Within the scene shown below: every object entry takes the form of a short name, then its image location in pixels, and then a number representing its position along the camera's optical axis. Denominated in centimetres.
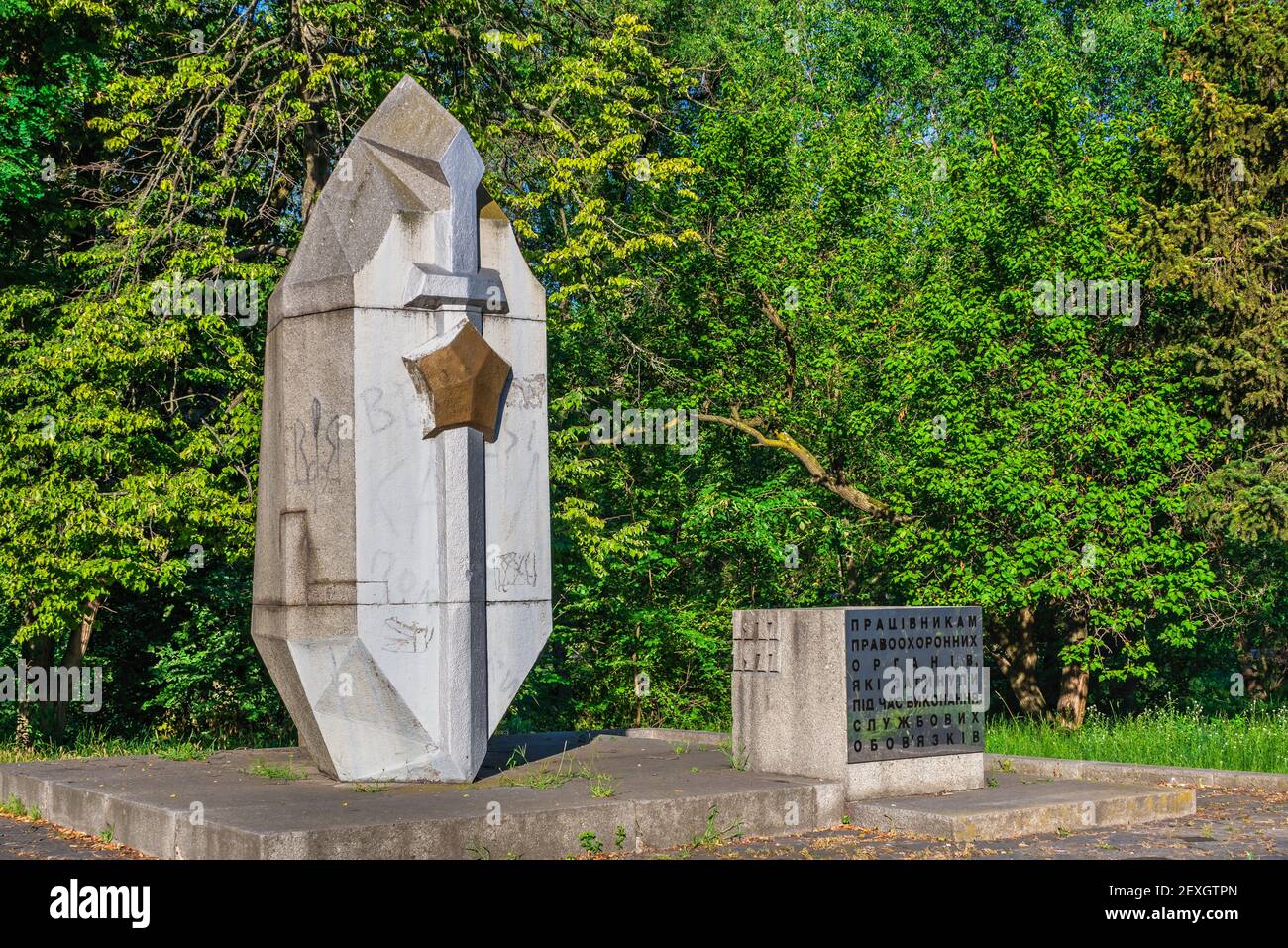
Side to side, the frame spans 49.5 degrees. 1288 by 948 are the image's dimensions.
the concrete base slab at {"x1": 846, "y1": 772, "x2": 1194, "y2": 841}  962
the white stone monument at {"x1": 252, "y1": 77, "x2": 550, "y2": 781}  1044
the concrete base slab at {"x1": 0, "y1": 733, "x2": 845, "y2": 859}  836
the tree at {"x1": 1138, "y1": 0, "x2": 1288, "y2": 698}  1755
